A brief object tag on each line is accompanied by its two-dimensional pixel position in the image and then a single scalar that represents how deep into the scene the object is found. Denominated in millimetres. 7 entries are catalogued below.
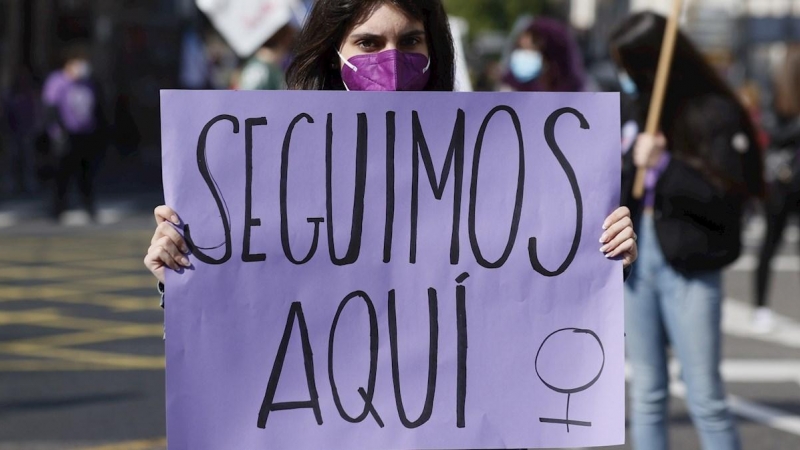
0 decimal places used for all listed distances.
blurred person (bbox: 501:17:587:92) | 12766
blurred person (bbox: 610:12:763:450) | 8539
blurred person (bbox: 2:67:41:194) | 38875
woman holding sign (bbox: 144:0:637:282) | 5453
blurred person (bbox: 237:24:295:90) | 16781
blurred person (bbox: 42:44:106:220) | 30578
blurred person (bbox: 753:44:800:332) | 17766
